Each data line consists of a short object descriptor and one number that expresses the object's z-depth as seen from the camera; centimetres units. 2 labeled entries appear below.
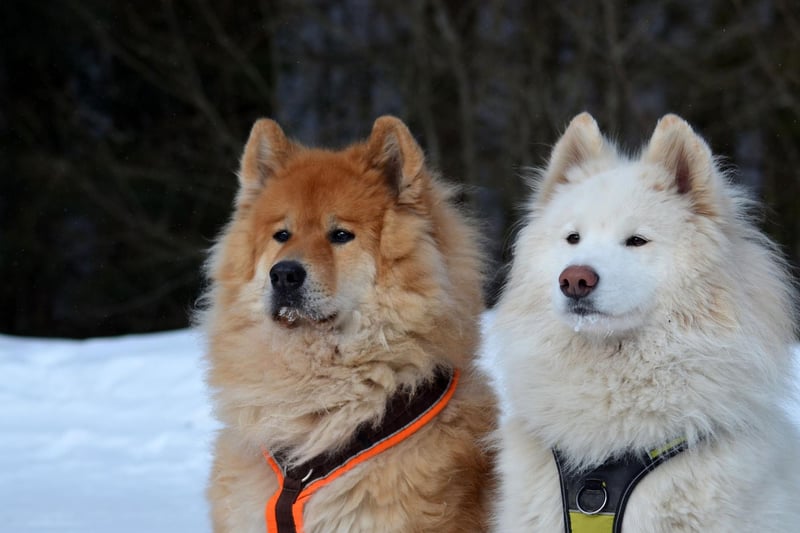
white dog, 287
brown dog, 339
